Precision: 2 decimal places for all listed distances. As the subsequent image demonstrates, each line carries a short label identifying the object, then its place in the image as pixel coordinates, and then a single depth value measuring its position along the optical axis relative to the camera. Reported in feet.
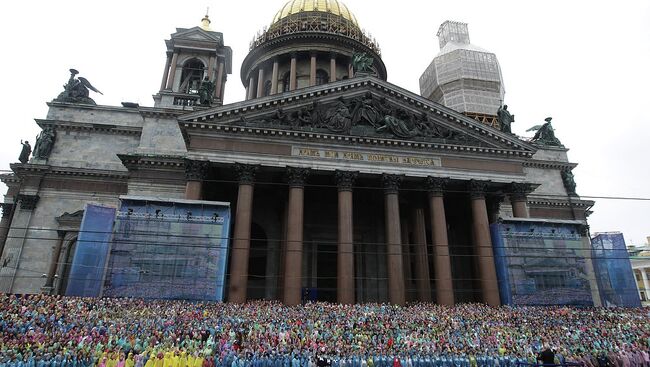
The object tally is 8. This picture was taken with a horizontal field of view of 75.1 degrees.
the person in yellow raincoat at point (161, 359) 38.75
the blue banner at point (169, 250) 67.92
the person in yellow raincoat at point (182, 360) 39.12
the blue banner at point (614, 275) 87.52
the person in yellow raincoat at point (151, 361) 38.65
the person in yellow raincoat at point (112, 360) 38.86
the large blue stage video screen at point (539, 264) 79.05
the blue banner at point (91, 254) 70.33
